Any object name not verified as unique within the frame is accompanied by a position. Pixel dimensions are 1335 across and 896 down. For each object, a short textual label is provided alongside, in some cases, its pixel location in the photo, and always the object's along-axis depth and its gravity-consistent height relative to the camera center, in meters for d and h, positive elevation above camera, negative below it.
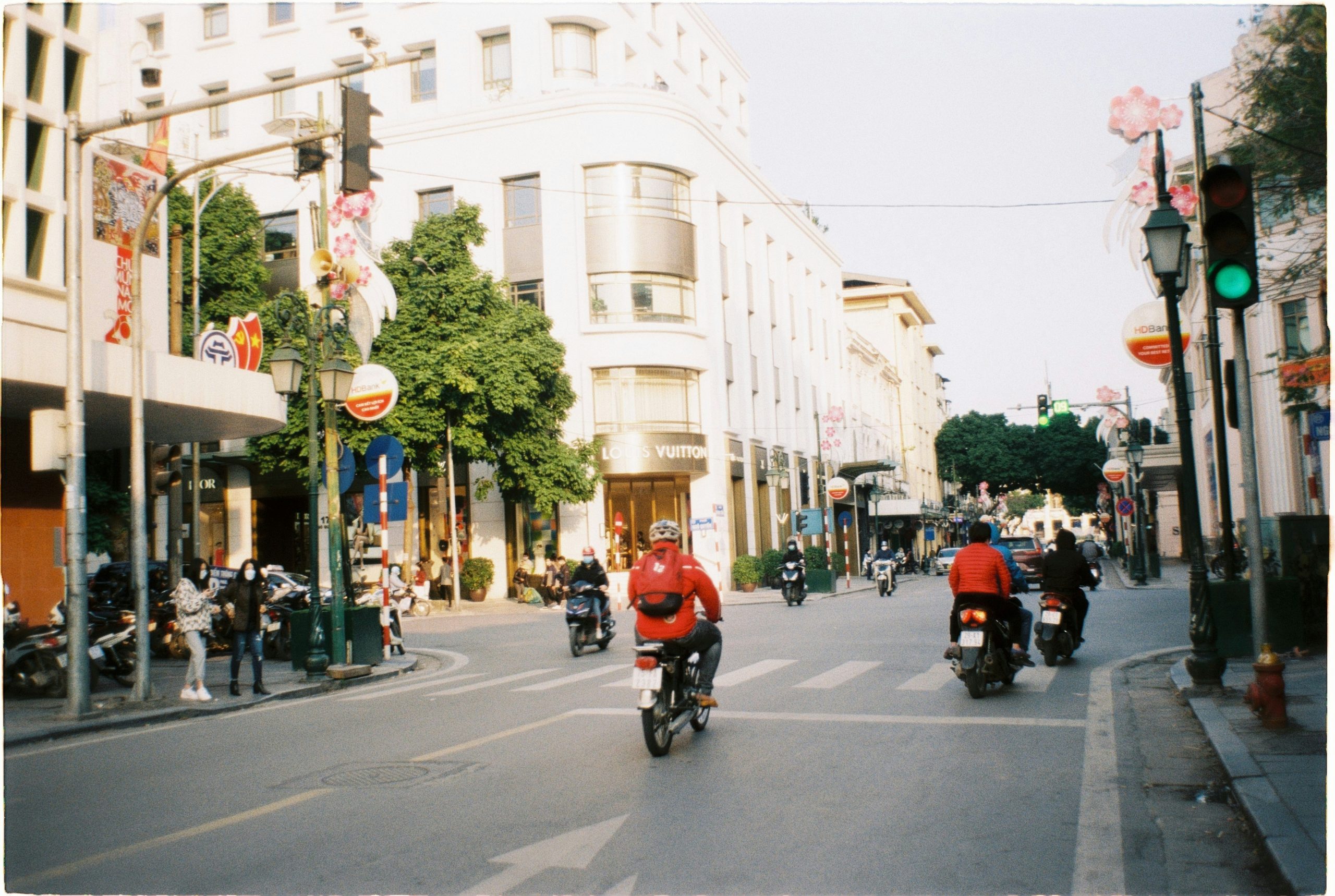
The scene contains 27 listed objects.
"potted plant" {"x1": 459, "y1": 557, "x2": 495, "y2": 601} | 36.09 -1.00
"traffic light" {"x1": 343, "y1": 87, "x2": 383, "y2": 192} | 9.63 +3.48
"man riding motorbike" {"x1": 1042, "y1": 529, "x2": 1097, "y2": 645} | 13.42 -0.60
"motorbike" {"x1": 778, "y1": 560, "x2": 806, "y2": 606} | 30.61 -1.34
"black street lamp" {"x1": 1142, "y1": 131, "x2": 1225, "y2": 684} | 10.60 +0.92
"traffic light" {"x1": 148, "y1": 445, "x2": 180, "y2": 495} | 22.17 +1.88
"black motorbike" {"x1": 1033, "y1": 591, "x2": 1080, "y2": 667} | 13.36 -1.28
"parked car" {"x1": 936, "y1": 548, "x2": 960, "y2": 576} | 51.58 -1.52
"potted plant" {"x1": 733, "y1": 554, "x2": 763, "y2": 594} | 39.81 -1.35
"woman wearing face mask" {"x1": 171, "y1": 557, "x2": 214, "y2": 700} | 13.18 -0.79
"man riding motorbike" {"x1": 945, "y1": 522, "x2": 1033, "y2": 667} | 10.98 -0.54
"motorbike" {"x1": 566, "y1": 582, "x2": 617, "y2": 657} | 17.48 -1.16
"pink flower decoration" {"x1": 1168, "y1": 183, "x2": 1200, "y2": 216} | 12.48 +3.50
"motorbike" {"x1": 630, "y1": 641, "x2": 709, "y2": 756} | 8.13 -1.16
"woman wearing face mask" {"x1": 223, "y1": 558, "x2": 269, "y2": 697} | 13.80 -0.68
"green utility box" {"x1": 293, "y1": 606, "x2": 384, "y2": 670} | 16.53 -1.19
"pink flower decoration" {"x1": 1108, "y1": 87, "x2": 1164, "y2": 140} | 11.58 +4.16
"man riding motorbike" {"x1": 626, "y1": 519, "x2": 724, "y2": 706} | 8.64 -0.43
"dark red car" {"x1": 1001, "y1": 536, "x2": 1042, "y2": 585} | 33.19 -0.92
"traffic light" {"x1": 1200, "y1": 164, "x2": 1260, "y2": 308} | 7.29 +1.81
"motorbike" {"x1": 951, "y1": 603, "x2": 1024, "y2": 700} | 10.68 -1.22
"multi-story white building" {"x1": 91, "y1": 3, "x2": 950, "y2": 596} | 37.88 +12.14
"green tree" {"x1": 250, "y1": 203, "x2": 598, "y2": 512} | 32.91 +4.87
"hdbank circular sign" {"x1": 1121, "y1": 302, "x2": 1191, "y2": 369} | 15.15 +2.44
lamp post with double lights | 15.52 +2.27
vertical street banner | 17.25 +5.06
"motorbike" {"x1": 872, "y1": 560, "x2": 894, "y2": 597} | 36.56 -1.51
